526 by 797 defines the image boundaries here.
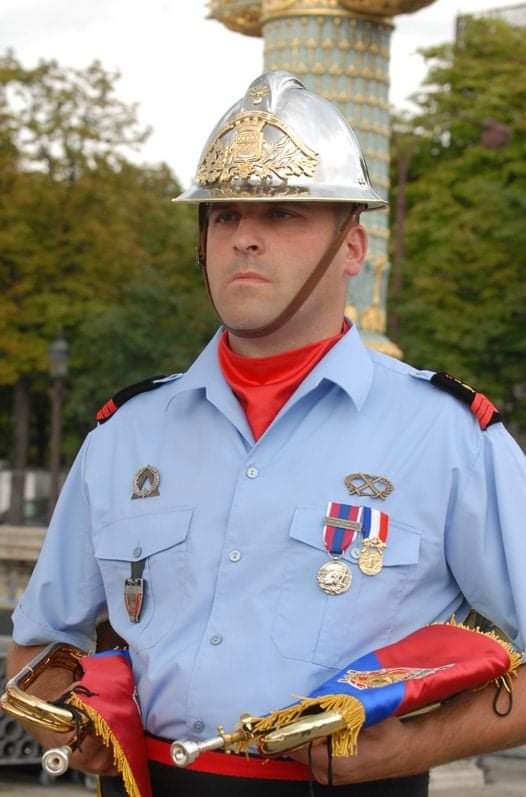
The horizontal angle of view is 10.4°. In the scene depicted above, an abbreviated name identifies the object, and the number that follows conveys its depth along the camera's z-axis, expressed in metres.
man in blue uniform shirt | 4.84
